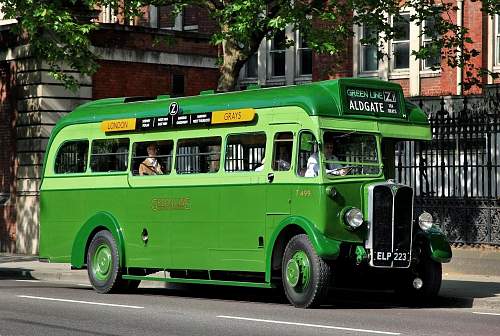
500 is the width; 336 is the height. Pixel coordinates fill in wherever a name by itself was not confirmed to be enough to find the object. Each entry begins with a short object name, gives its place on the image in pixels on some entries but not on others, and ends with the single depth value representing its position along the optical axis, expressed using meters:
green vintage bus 16.88
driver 16.89
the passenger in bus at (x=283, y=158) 17.30
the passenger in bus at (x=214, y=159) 18.50
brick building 31.69
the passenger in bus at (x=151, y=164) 19.73
